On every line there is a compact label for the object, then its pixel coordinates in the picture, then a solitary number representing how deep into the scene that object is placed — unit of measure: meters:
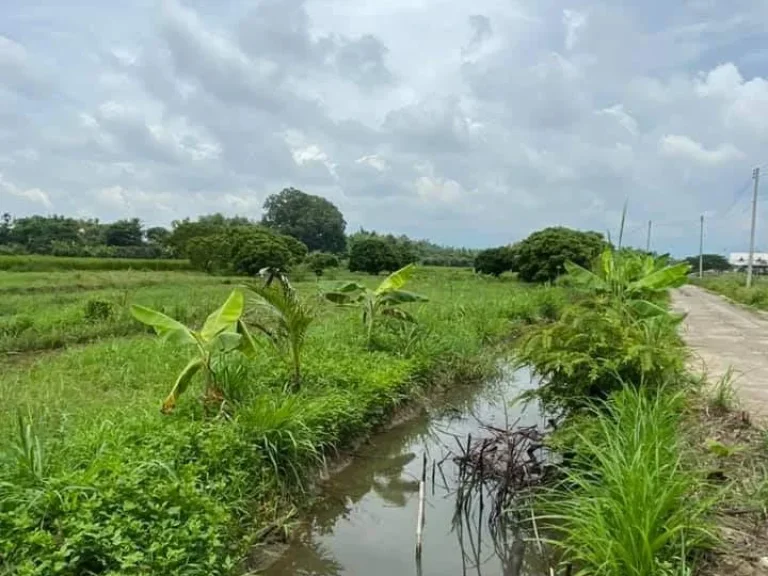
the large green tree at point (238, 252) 39.12
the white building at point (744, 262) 65.24
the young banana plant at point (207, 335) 5.51
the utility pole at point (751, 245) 33.16
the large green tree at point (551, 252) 35.06
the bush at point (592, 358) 5.71
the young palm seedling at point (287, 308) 6.41
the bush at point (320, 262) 43.22
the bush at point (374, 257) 47.22
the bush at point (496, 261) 44.34
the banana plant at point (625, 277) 8.23
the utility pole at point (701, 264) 62.42
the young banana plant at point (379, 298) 9.70
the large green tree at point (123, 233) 55.28
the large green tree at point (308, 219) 76.19
